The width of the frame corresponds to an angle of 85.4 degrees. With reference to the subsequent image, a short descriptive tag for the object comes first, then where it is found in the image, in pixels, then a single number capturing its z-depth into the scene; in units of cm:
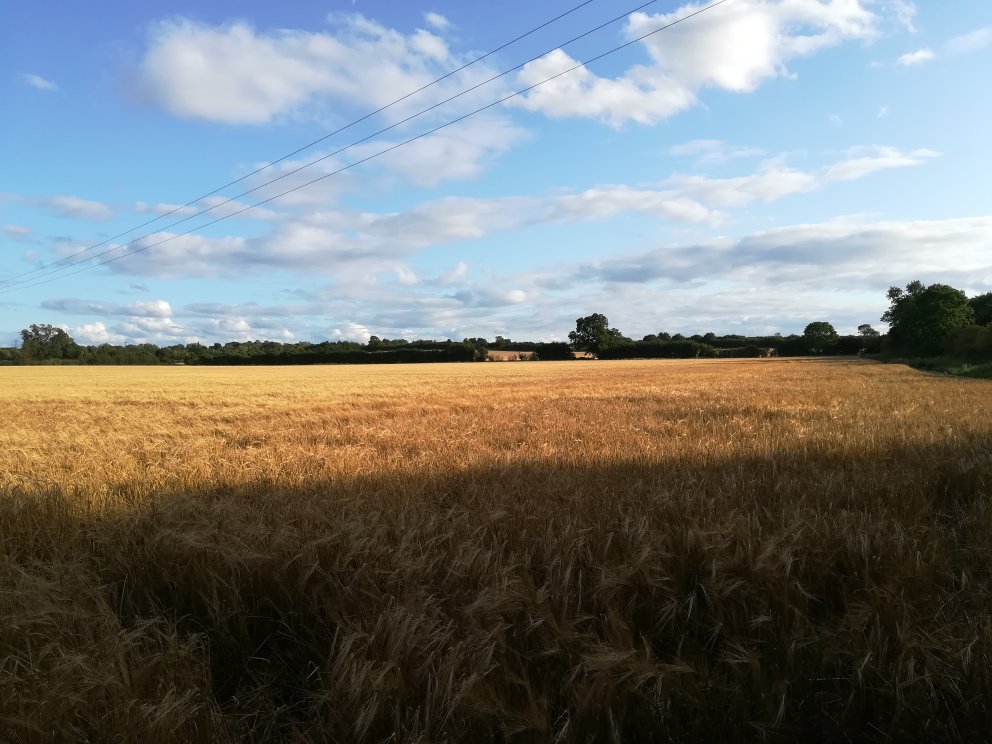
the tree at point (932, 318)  7494
